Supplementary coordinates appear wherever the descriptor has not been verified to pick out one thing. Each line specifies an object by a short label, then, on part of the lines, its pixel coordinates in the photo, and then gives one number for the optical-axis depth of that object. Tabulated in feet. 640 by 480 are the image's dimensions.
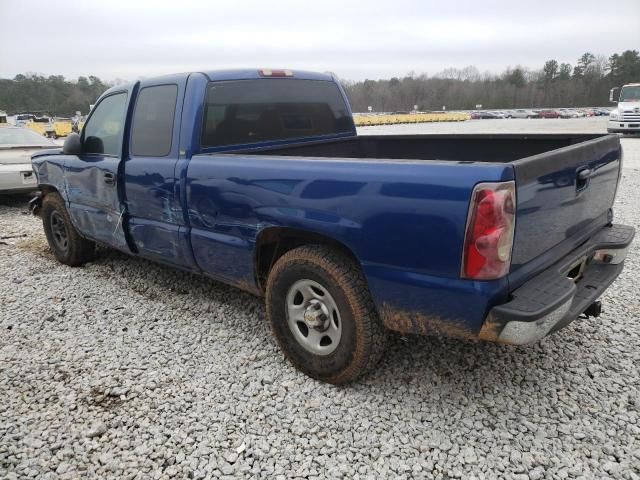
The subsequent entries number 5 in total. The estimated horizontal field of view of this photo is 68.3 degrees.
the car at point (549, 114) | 200.13
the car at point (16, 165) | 26.71
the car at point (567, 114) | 191.81
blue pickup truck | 7.02
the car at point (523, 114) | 207.30
